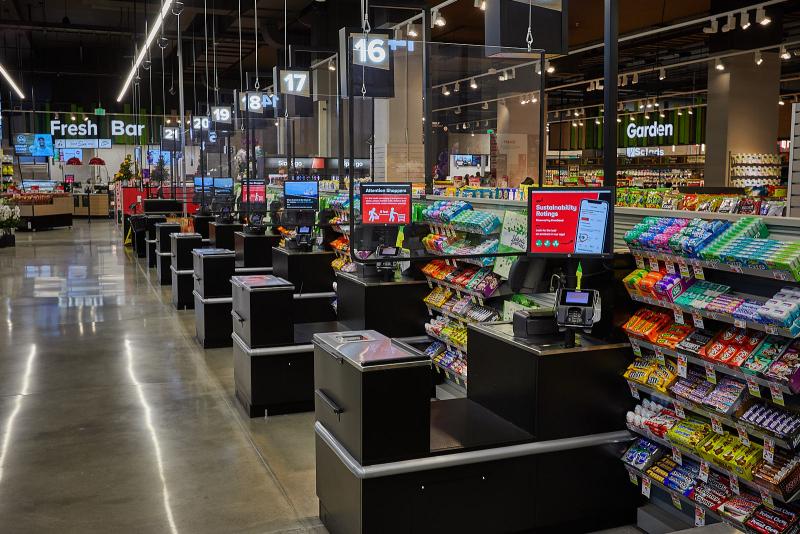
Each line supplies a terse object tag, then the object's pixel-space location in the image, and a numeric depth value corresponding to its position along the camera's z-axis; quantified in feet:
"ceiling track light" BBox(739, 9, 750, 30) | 36.82
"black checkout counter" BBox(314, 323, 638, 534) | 10.99
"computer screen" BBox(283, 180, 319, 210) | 27.17
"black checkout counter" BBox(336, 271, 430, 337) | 18.81
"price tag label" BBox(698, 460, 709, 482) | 11.09
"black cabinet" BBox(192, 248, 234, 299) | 25.75
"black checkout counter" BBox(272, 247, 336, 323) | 24.91
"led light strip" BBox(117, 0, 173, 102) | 34.58
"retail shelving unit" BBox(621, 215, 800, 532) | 9.84
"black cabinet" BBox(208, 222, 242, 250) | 34.37
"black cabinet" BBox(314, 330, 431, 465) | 10.85
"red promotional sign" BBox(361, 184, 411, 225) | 16.96
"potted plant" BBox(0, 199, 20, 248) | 57.57
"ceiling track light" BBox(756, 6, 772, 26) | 36.01
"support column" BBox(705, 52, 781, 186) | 52.01
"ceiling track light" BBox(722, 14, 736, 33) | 37.45
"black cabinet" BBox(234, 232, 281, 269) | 29.32
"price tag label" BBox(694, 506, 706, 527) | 11.22
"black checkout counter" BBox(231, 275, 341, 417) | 18.69
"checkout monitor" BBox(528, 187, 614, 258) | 11.76
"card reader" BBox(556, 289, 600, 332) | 11.80
